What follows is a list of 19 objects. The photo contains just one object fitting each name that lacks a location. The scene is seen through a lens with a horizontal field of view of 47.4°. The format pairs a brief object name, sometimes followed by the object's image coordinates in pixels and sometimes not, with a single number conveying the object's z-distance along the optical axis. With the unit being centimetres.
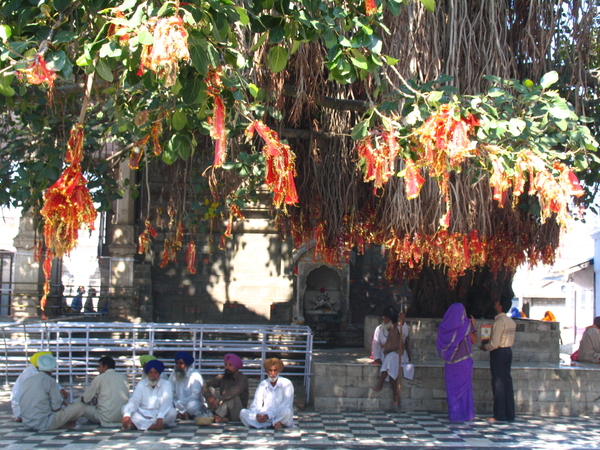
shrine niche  1419
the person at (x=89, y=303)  1598
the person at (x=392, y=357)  809
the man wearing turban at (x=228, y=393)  732
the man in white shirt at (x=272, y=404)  709
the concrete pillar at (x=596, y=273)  1733
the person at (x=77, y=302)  1736
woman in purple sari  765
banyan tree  416
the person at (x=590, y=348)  966
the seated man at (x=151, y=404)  689
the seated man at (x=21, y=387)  704
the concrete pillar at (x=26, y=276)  1331
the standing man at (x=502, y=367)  764
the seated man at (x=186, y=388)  745
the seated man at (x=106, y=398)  707
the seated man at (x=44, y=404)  669
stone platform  818
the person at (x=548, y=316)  1440
